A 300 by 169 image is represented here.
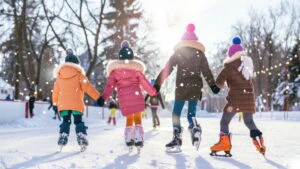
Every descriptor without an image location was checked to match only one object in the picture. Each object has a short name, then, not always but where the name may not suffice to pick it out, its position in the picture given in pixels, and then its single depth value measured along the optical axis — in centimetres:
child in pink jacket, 584
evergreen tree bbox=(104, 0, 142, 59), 3005
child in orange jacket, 616
